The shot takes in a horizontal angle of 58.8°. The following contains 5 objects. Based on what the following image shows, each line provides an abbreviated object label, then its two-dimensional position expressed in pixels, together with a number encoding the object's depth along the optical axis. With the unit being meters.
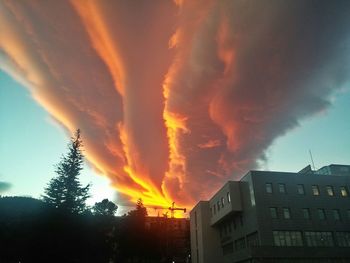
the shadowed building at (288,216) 46.16
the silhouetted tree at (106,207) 93.86
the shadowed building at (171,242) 90.22
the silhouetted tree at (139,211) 90.56
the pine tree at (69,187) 46.00
